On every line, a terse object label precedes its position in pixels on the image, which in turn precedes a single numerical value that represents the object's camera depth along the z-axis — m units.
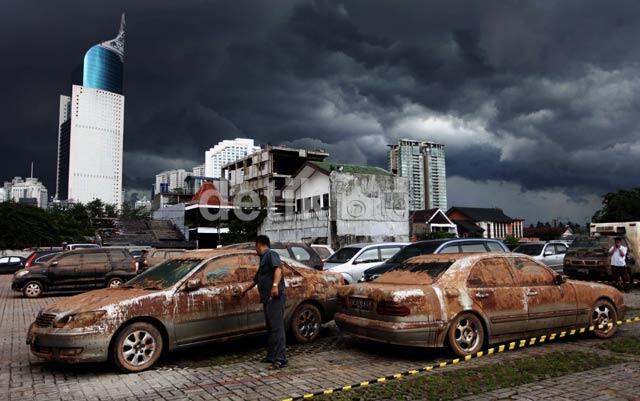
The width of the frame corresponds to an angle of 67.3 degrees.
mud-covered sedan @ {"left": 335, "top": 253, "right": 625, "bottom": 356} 6.46
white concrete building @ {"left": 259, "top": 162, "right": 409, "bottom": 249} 42.69
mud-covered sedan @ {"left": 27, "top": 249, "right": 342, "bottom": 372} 6.11
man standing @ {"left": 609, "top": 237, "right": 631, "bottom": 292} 14.41
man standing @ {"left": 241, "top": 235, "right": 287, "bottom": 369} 6.40
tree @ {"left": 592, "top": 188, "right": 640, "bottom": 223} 63.98
